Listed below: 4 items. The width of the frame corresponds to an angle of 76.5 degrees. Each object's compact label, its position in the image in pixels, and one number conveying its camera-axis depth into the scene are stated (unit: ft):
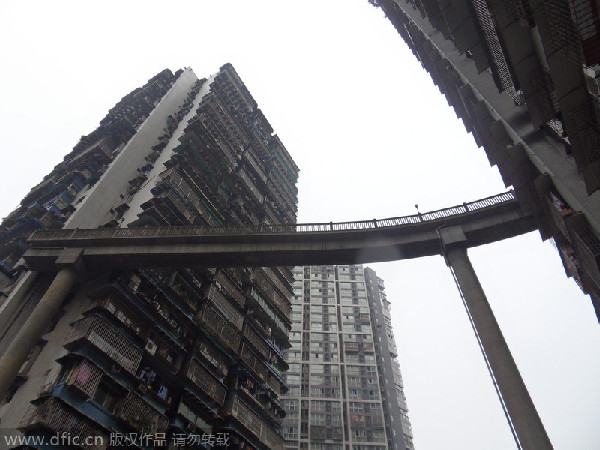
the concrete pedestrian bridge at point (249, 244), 74.43
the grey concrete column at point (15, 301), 71.93
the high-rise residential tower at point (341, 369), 182.80
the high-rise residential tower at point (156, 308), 63.72
